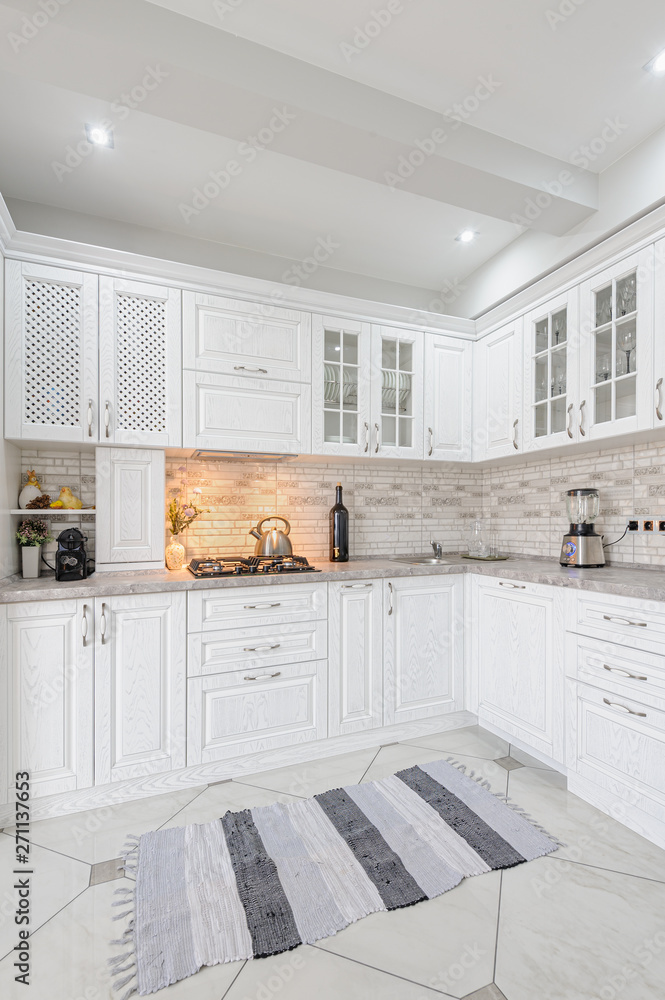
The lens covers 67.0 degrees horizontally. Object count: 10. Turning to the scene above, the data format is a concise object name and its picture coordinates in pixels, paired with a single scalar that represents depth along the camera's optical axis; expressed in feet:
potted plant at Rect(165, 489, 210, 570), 8.93
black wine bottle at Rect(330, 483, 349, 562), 10.11
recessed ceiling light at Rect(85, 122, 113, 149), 6.99
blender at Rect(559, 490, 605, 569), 8.62
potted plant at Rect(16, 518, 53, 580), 7.64
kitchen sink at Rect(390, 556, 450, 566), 10.06
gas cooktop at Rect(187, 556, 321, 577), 8.04
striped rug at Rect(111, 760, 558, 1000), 4.74
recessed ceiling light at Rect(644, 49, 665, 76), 6.03
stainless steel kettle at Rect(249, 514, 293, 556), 9.36
